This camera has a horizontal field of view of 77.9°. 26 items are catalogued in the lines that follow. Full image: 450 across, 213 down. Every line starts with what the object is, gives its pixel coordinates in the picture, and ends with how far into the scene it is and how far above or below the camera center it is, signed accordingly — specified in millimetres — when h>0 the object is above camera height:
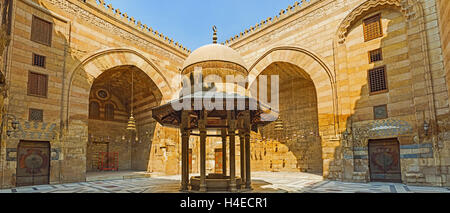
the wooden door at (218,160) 16984 -1443
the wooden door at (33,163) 9656 -901
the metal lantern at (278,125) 9995 +388
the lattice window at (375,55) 10718 +3081
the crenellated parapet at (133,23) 13019 +5876
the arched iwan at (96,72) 11344 +3018
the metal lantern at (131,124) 11255 +533
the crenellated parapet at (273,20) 13517 +6084
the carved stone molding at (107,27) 11573 +5205
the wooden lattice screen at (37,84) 10141 +1988
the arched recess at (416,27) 9211 +3772
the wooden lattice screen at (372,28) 10883 +4244
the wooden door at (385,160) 10016 -940
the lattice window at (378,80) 10492 +2089
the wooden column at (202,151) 6805 -357
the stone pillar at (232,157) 6797 -515
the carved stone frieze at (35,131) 9586 +245
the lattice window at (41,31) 10414 +4063
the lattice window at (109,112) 17566 +1610
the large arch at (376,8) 9929 +4759
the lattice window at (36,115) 9961 +831
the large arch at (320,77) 11586 +2545
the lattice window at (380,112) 10258 +853
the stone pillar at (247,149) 7299 -355
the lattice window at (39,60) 10353 +2914
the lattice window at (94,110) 16750 +1669
